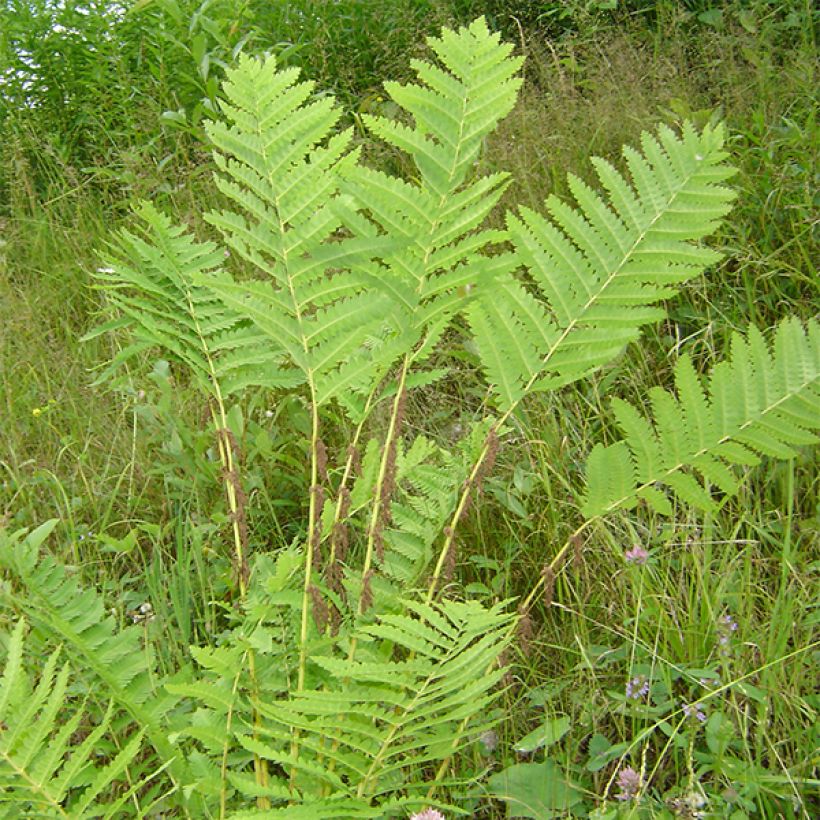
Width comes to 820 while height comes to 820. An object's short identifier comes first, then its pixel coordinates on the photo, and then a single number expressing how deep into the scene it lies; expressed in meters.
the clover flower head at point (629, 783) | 1.32
